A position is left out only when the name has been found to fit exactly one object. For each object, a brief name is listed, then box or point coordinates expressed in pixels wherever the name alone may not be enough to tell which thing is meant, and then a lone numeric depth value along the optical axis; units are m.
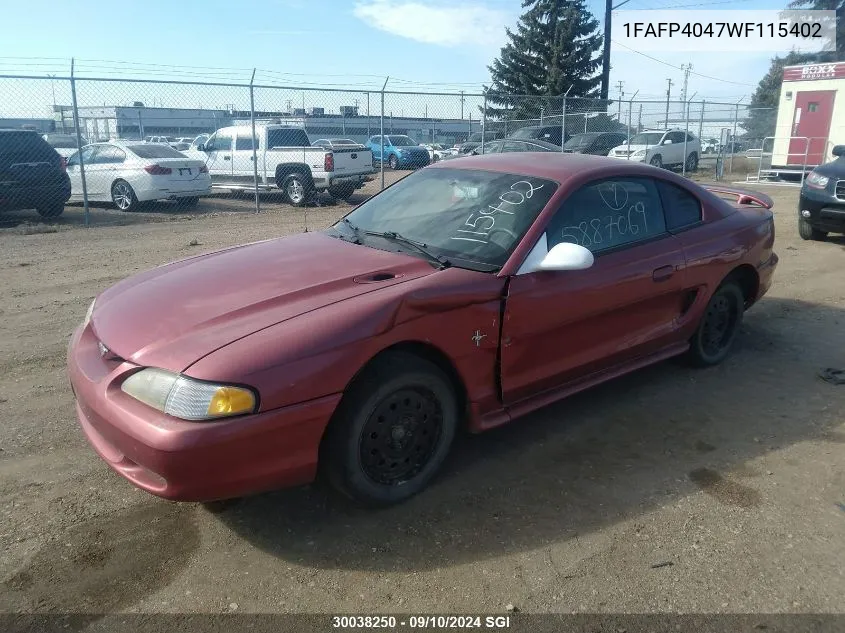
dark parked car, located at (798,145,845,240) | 9.11
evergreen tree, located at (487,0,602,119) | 35.66
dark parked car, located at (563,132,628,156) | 21.59
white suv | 22.44
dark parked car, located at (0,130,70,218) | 11.38
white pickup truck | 14.66
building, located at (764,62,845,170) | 20.62
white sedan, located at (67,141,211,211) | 13.10
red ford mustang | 2.60
